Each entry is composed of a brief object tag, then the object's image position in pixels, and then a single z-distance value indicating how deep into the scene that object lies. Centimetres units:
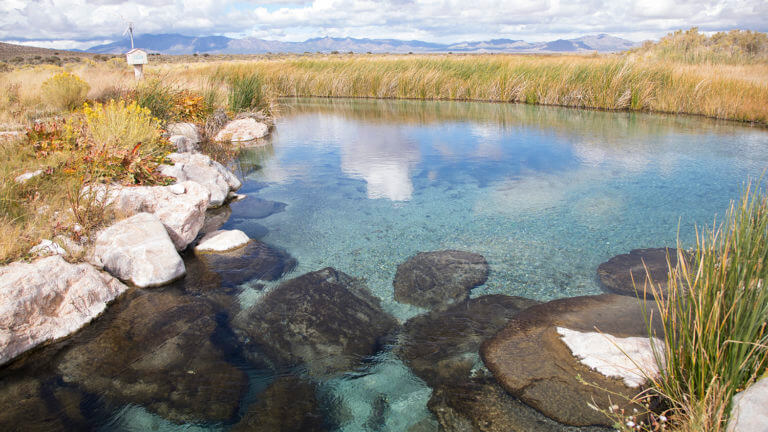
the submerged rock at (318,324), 332
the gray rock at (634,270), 417
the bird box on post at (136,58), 1179
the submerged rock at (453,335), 316
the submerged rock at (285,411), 266
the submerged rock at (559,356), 272
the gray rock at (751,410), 184
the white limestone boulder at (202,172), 632
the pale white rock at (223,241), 509
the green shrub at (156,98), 932
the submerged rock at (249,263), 451
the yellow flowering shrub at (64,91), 822
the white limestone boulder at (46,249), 388
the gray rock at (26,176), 476
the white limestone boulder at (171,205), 498
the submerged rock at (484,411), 261
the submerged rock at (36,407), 265
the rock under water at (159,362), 284
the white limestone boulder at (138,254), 425
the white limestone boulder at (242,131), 1165
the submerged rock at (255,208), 627
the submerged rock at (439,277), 411
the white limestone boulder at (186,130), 931
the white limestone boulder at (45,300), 327
